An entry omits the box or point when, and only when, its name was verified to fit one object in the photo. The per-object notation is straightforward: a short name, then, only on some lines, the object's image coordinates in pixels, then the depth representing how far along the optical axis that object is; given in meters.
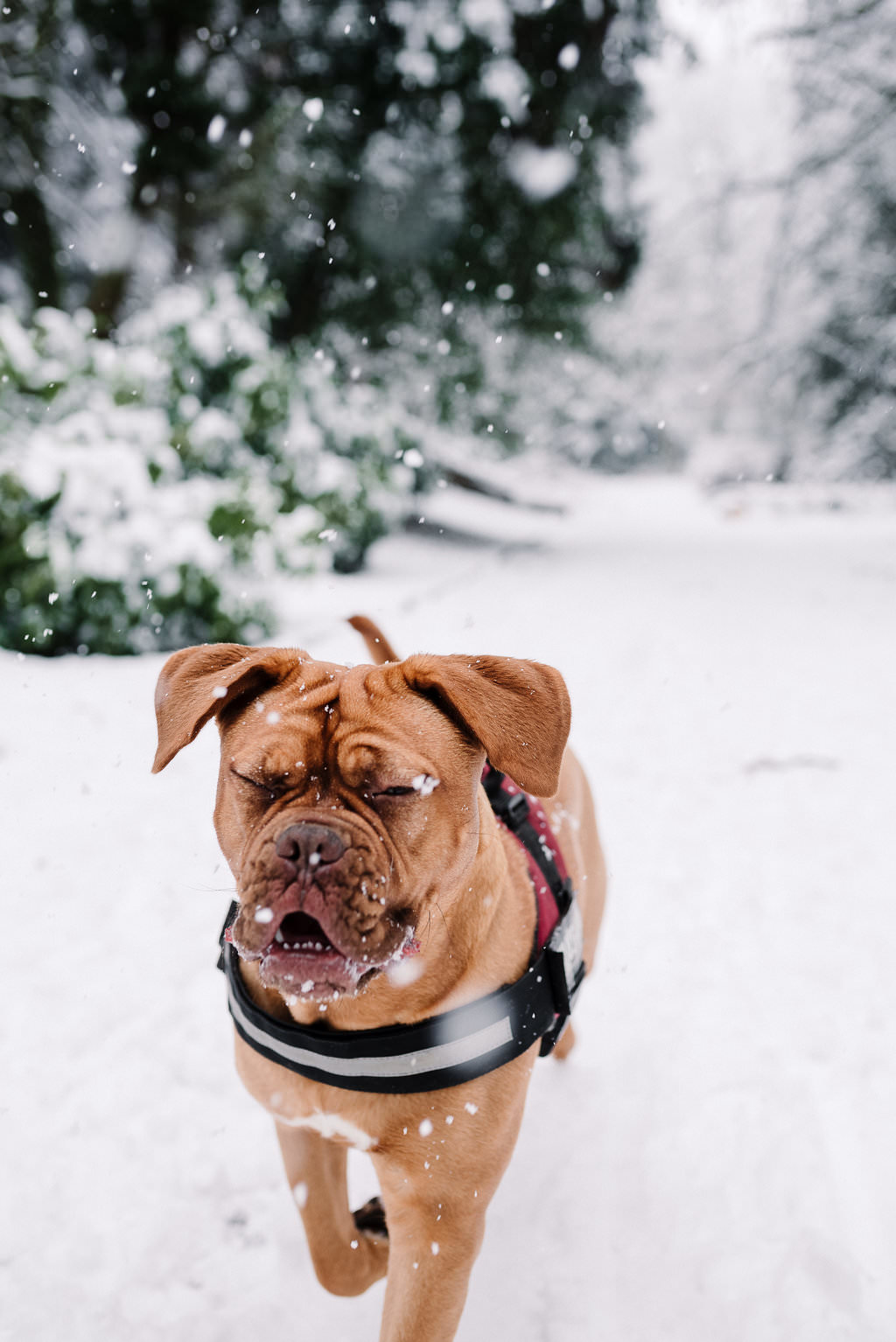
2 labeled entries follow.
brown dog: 1.39
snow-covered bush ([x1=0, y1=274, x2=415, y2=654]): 5.38
